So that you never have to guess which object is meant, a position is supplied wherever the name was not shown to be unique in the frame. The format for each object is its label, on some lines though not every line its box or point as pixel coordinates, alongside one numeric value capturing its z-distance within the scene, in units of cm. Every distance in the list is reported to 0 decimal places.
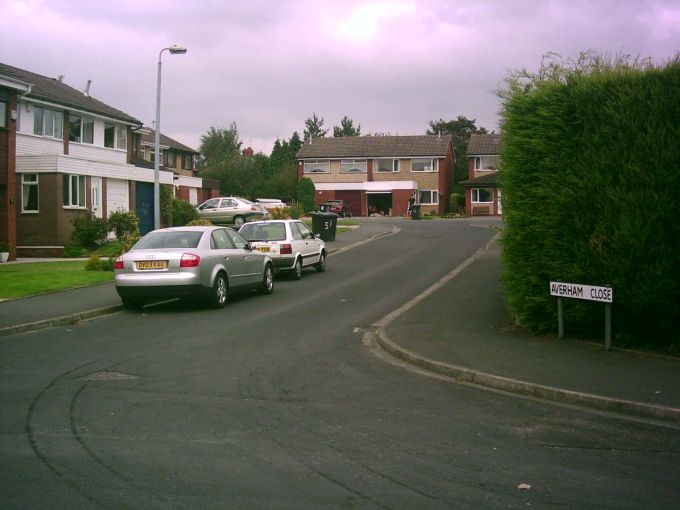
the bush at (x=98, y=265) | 2275
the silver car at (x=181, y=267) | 1491
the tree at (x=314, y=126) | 13268
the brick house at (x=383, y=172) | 7319
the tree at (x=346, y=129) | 13012
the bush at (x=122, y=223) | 3202
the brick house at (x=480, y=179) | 6631
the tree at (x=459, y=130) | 9950
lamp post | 2714
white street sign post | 996
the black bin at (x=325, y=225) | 3481
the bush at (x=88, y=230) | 3069
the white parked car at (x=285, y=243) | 2135
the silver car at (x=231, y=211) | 4659
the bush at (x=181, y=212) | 3884
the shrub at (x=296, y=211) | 4336
